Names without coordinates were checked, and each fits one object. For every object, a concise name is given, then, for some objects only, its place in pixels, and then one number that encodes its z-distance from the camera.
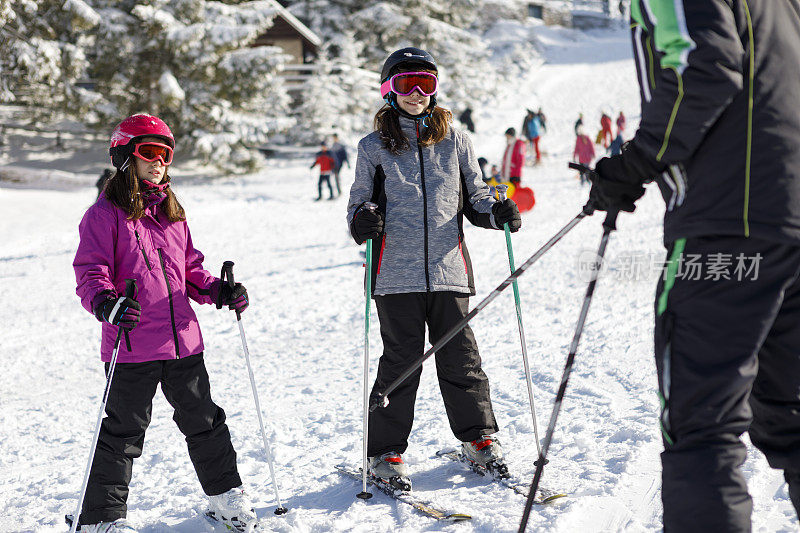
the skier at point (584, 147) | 18.67
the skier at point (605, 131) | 23.14
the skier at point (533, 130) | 22.06
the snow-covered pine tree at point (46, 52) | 17.91
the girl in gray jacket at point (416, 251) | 3.19
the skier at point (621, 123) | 21.33
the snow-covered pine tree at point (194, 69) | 19.33
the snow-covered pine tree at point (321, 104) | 24.17
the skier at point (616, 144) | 18.61
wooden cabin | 27.75
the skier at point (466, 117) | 26.05
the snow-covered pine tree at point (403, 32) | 28.16
